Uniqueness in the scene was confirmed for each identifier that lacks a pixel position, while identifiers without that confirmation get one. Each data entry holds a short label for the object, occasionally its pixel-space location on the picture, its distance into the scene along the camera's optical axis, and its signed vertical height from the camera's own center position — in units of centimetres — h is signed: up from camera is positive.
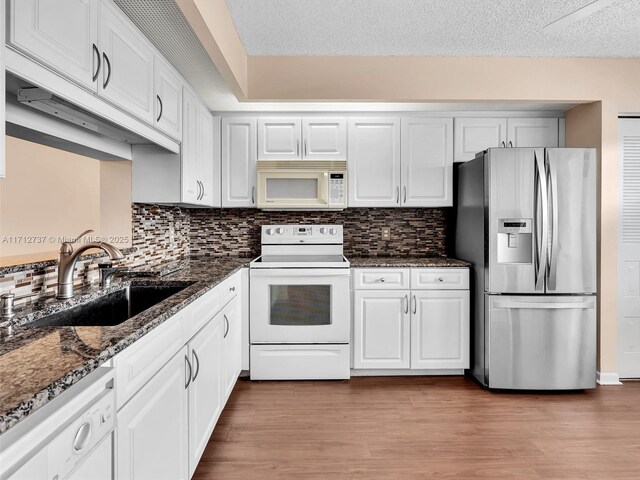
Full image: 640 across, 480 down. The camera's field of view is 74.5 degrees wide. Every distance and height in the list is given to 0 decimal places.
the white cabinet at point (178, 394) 117 -59
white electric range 315 -66
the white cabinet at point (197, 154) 274 +58
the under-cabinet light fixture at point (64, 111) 137 +47
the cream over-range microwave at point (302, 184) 341 +41
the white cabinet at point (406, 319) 323 -65
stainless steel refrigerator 292 -21
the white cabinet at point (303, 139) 348 +79
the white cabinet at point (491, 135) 350 +85
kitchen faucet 170 -14
